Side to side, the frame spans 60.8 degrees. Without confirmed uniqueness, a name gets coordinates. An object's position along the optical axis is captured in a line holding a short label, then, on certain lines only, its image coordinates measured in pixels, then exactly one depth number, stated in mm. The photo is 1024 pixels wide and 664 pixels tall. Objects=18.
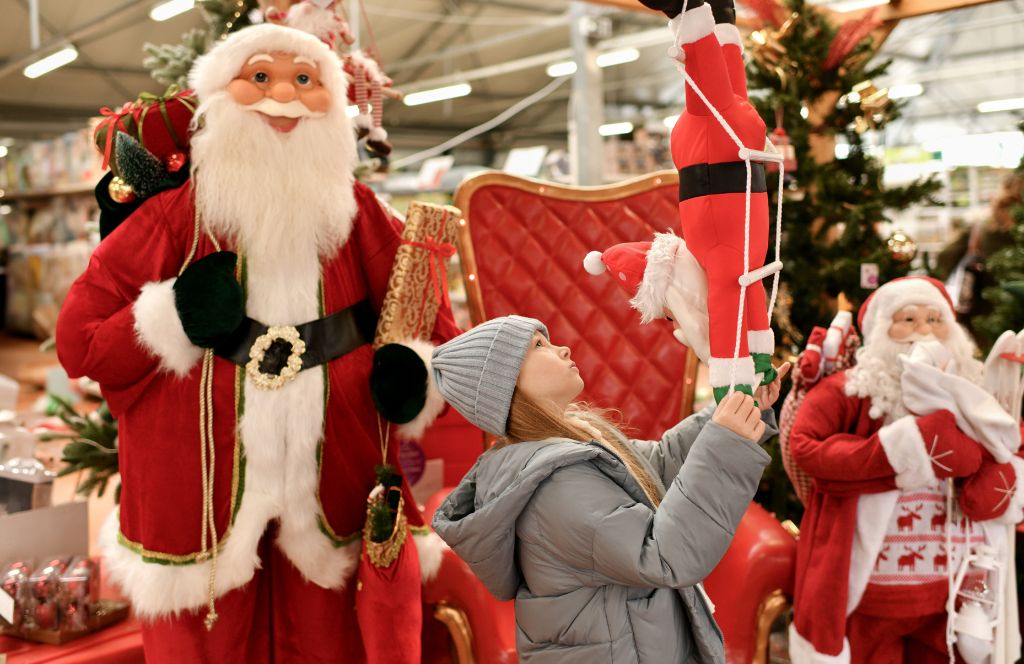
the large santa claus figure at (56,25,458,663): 1837
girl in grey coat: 1220
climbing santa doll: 1053
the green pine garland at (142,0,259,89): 2410
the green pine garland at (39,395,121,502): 2482
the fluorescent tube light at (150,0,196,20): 7504
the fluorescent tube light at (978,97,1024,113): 13991
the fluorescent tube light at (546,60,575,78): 10836
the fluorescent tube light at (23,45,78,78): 8156
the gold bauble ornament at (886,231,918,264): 2711
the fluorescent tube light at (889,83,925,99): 13158
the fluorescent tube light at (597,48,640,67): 10016
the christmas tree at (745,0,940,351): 2793
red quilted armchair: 2584
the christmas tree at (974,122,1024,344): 2672
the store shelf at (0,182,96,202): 6221
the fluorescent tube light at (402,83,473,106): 10875
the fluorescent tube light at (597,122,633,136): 12973
